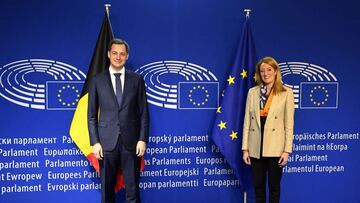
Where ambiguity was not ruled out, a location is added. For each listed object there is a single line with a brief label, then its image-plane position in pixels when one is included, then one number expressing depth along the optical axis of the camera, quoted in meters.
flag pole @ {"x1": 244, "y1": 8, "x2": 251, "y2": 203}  3.33
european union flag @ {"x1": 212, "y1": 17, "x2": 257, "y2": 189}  3.24
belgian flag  3.06
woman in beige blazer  2.85
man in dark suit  2.73
